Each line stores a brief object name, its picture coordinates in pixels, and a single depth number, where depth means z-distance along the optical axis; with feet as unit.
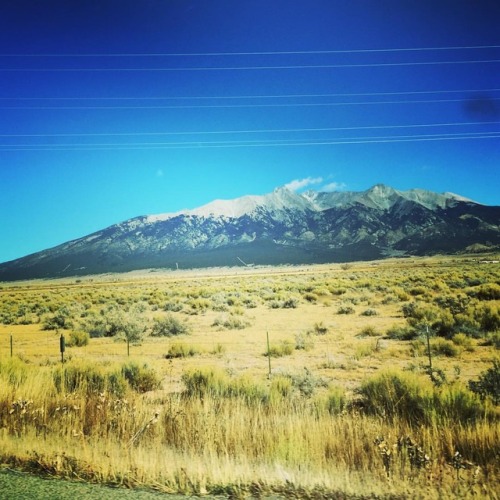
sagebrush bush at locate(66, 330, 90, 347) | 67.32
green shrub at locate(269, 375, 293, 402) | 30.17
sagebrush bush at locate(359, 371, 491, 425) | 24.20
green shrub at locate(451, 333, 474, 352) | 51.67
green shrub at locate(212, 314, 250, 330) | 80.15
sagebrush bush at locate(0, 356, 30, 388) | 30.22
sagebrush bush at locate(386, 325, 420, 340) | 60.23
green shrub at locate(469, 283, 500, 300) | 95.38
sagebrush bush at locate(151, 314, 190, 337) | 74.10
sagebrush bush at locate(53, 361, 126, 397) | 32.58
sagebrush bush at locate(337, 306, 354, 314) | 91.92
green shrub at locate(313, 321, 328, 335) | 69.37
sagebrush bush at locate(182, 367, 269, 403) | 29.89
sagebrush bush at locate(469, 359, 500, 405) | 28.53
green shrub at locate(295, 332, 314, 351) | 56.03
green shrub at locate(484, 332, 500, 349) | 52.13
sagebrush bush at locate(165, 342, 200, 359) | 54.34
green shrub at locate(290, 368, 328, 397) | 34.50
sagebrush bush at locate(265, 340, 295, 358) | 52.75
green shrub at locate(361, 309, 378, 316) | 87.33
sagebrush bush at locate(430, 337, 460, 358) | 49.29
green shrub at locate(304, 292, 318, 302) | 120.06
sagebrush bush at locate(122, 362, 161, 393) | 37.65
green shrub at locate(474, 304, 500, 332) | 62.75
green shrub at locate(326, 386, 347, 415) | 27.02
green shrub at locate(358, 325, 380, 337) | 65.57
